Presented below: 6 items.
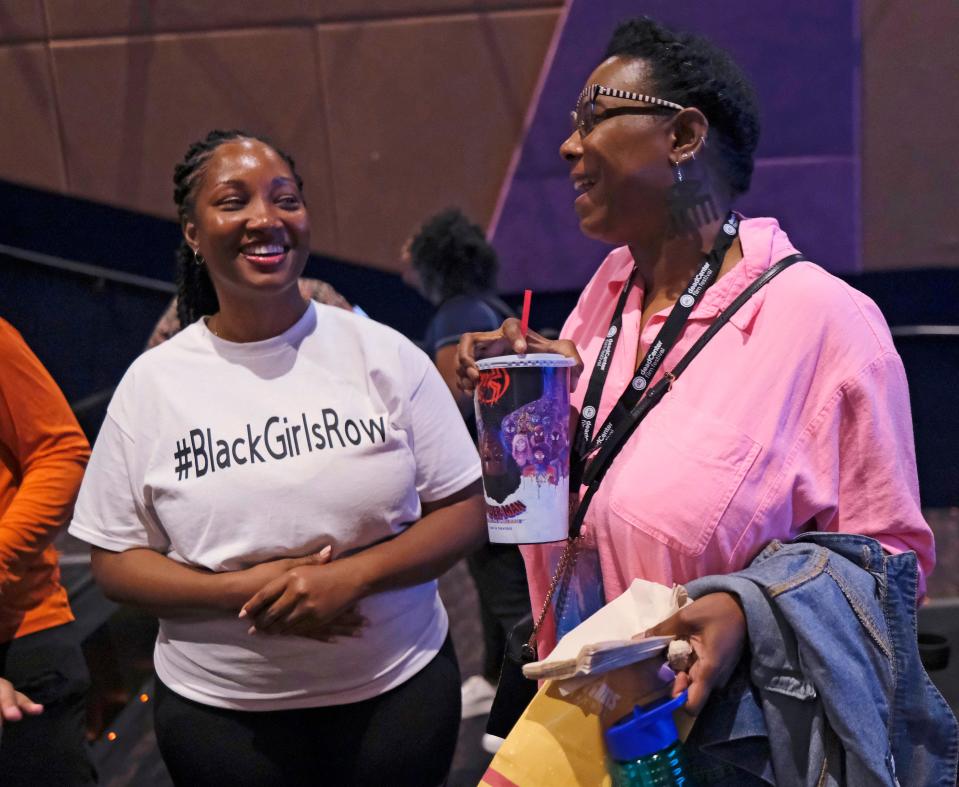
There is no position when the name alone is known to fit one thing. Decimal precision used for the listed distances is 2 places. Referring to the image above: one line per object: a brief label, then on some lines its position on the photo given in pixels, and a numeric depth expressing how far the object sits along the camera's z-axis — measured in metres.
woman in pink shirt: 1.09
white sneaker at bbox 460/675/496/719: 3.06
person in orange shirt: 1.73
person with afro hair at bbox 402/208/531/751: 2.91
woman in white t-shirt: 1.43
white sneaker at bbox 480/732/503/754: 2.78
